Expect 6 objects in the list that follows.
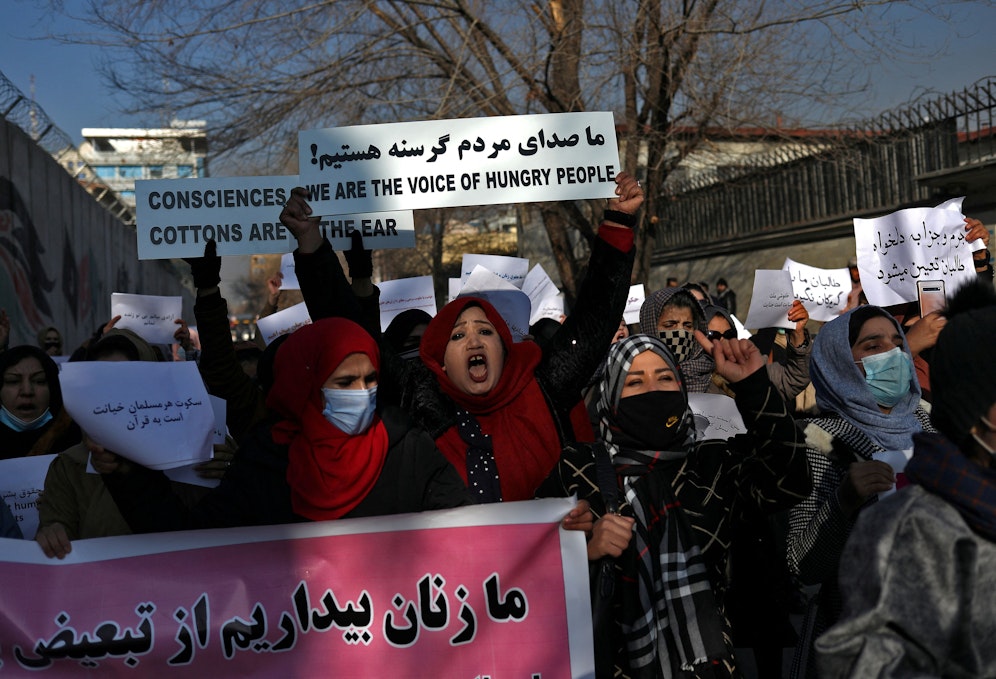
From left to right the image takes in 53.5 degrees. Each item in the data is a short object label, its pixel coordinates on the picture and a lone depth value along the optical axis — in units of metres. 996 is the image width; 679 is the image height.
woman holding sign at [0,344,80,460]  4.03
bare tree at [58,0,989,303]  10.52
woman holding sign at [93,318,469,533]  2.85
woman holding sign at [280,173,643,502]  3.16
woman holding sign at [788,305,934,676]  2.73
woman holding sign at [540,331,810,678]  2.65
